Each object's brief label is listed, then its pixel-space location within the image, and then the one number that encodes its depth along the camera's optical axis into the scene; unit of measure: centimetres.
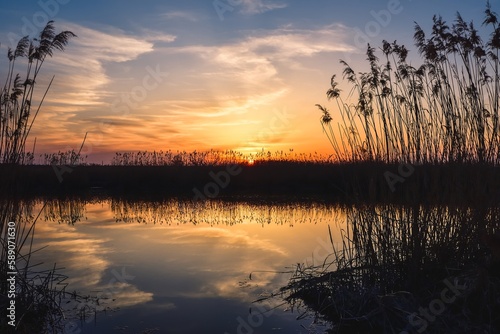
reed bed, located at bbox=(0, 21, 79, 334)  460
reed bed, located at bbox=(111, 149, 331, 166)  2220
